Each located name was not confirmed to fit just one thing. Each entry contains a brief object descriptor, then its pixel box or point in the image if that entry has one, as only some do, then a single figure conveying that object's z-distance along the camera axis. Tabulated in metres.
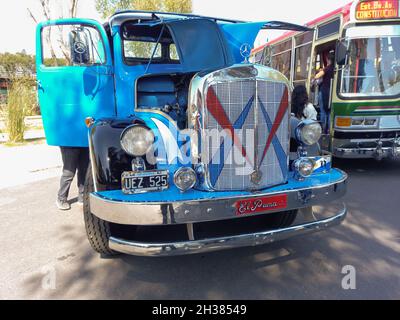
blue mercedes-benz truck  2.53
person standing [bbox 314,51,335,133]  7.48
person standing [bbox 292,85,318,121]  5.61
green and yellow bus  6.29
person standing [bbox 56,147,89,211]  4.49
